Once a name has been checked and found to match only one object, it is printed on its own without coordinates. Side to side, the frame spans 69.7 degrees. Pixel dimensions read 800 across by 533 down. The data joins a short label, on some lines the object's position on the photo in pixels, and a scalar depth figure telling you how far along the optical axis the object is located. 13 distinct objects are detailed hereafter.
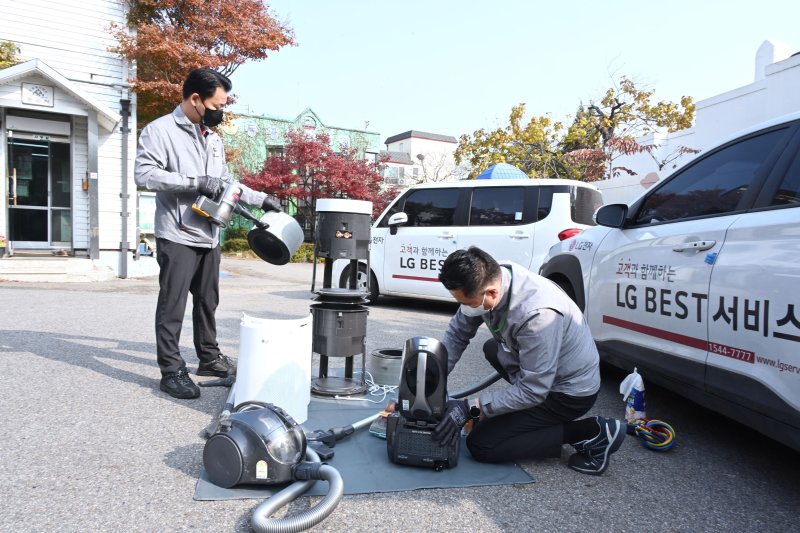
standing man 3.90
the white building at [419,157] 38.97
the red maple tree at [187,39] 14.04
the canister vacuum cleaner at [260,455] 2.55
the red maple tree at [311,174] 22.52
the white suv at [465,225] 7.39
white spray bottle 3.53
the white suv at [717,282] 2.45
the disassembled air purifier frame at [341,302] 3.96
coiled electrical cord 3.31
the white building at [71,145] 11.64
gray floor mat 2.63
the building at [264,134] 28.19
